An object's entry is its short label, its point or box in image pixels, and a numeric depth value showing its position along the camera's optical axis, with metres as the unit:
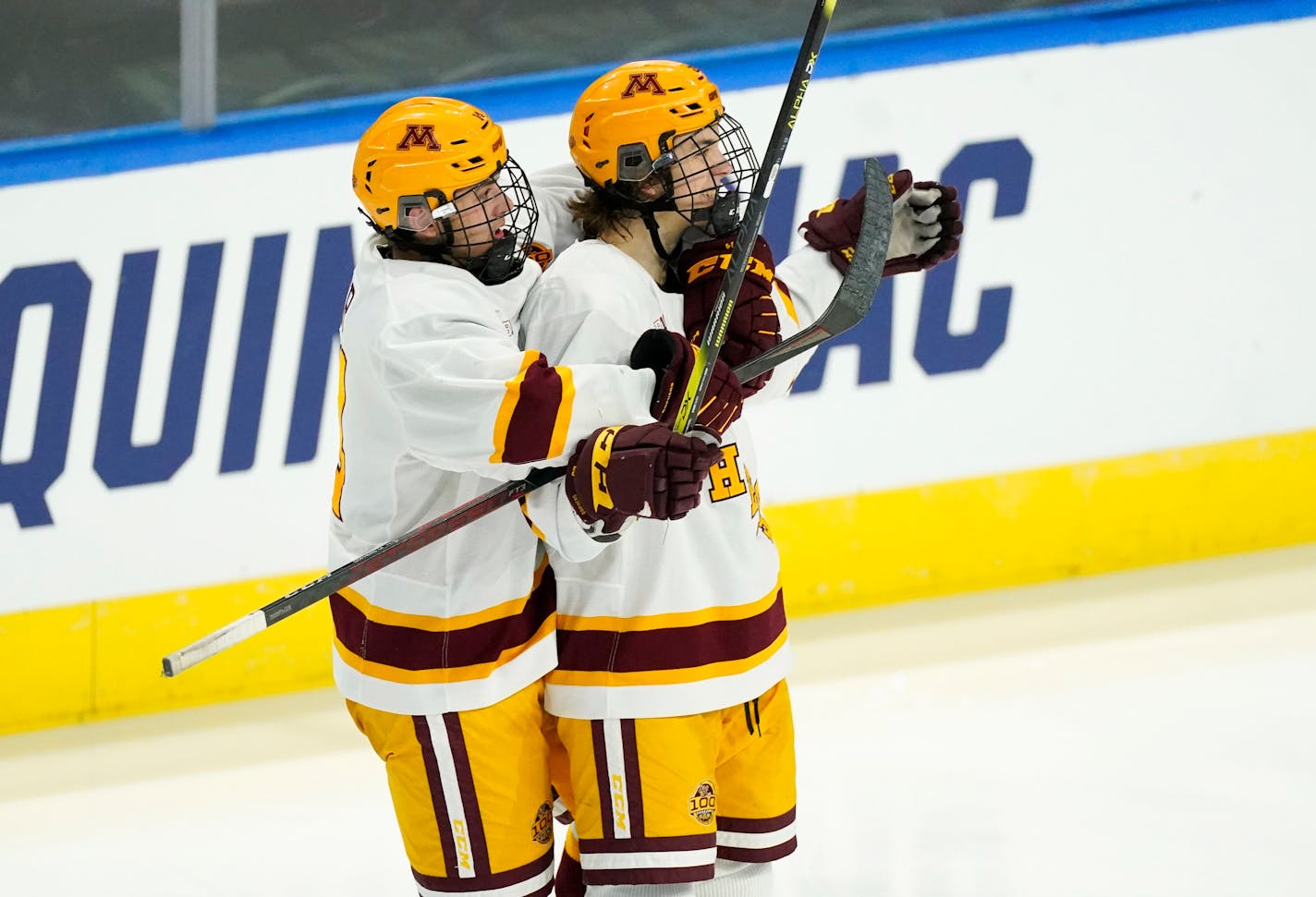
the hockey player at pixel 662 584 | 18.56
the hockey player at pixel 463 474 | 18.27
